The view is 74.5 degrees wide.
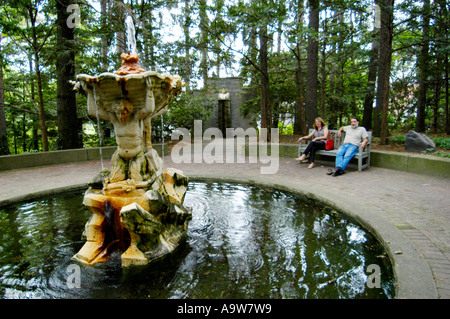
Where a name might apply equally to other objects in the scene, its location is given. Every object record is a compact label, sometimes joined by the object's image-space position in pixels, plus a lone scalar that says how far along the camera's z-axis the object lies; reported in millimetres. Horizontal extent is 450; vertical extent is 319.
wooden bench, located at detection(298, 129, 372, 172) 7488
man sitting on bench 7324
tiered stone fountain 3328
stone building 18906
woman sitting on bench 8336
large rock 8099
